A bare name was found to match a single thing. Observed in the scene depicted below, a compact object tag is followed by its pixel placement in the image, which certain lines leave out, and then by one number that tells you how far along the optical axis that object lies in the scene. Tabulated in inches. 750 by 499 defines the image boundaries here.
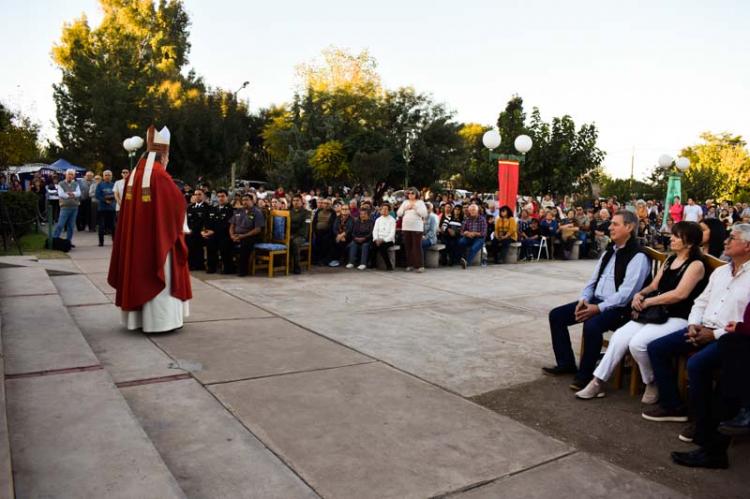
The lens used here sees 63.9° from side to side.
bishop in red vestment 216.7
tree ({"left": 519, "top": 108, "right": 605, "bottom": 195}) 778.2
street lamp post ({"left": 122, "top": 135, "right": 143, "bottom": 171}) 728.3
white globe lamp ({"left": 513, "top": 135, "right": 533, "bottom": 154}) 625.9
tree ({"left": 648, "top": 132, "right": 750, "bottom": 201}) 1336.1
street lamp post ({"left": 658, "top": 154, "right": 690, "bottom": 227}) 757.3
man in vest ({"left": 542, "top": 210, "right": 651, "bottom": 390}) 182.2
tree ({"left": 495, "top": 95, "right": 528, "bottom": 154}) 864.3
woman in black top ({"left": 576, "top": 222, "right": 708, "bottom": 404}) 167.9
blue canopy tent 1020.5
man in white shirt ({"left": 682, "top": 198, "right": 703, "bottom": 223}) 730.3
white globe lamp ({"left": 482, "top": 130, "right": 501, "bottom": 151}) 626.5
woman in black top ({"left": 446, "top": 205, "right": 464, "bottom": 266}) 498.0
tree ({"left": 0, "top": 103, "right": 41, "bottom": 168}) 508.1
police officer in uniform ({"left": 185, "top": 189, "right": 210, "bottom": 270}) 394.6
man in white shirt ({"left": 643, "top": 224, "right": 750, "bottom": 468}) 142.2
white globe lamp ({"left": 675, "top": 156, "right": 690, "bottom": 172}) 791.1
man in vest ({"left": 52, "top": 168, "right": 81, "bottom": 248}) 458.6
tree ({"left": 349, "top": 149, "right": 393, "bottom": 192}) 1075.9
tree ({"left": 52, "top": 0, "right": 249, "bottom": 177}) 1082.7
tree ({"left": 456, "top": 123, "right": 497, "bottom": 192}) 924.6
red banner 585.6
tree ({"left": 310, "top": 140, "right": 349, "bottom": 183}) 1080.2
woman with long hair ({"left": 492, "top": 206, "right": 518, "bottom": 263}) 527.5
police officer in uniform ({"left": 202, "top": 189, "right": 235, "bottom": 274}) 386.6
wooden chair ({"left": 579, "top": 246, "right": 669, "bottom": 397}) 178.9
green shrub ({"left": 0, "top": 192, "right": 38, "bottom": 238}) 454.7
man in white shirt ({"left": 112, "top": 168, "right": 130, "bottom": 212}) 419.2
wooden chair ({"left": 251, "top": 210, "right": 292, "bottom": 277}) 388.2
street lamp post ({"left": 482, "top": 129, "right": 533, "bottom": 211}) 585.6
